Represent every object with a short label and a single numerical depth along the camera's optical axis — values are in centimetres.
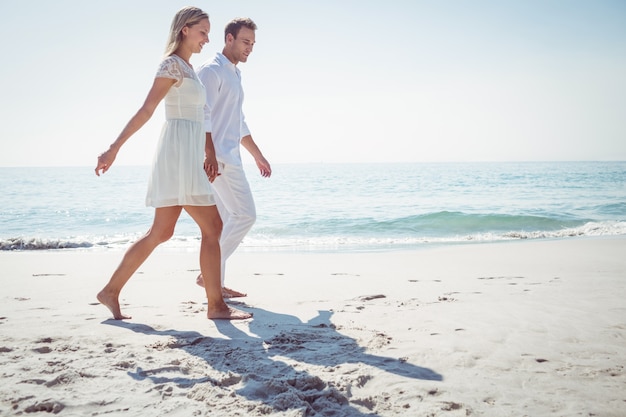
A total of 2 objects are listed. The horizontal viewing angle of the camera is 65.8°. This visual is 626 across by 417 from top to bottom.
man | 388
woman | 311
